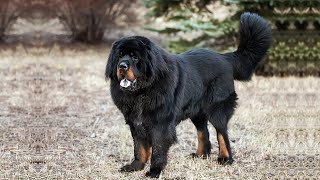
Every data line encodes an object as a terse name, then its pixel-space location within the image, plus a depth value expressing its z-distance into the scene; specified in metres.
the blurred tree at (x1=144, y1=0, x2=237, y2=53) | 15.12
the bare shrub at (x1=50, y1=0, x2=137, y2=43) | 18.23
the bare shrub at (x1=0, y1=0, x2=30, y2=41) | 17.19
